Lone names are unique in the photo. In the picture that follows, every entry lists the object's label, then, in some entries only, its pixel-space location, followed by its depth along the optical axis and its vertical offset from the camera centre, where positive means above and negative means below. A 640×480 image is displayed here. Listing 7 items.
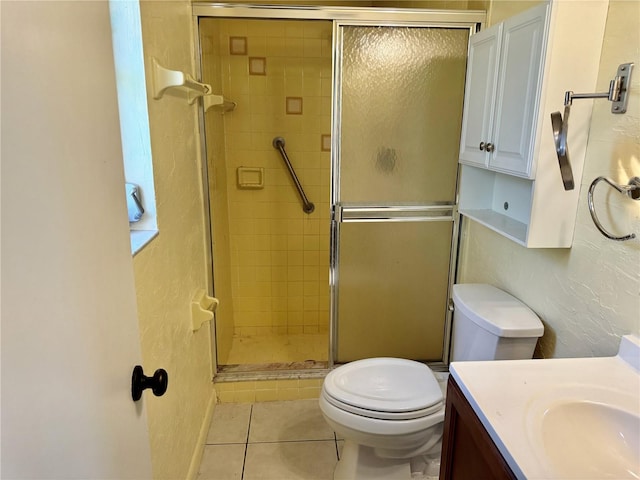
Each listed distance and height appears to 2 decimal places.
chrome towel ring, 1.12 -0.16
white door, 0.44 -0.15
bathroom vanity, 0.88 -0.59
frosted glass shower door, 1.99 -0.29
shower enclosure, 1.99 -0.30
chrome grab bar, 2.69 -0.32
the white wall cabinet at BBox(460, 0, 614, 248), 1.27 +0.07
